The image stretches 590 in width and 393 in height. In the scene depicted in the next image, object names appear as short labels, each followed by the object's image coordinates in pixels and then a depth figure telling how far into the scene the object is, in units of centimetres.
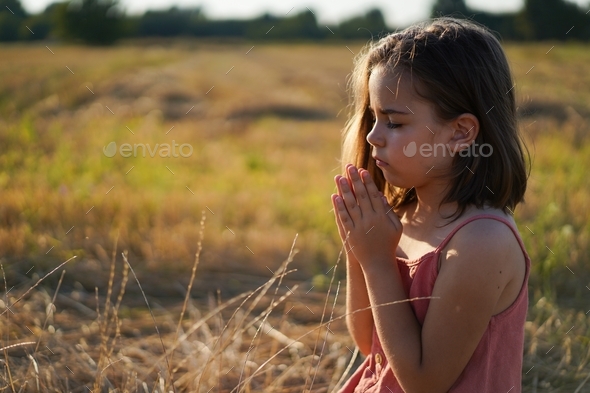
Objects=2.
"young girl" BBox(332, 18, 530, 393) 132
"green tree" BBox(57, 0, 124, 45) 2448
